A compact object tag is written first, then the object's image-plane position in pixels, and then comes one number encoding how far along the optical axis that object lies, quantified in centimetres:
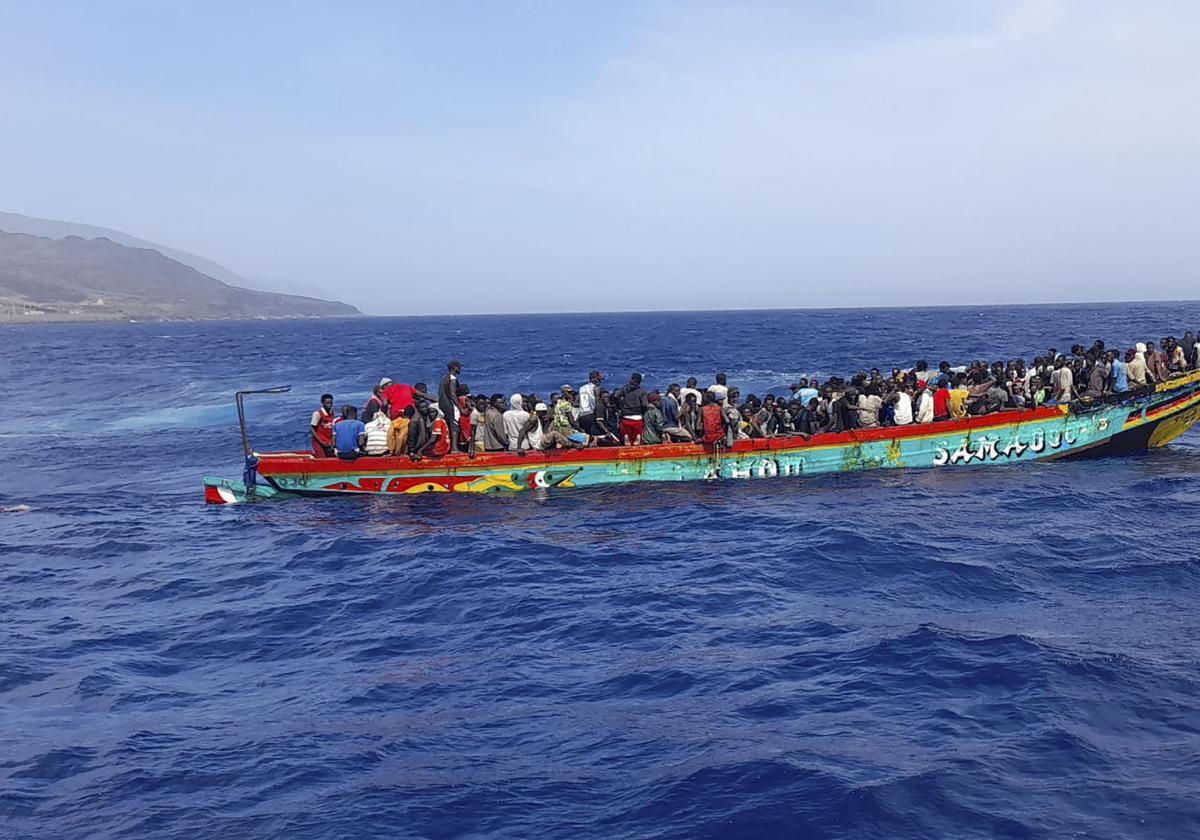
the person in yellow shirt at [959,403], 1930
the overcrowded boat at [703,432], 1825
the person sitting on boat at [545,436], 1839
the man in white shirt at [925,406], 1906
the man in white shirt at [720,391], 1889
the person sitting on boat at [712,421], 1817
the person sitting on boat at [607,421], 1888
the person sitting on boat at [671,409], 1895
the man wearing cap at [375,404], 1873
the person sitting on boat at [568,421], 1877
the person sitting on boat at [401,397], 1856
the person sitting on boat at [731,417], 1830
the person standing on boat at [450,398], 1797
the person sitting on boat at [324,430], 1866
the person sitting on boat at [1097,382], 1984
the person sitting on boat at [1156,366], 2106
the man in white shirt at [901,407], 1902
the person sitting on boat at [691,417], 1867
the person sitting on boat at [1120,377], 1992
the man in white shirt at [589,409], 1919
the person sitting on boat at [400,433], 1788
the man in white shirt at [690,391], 1869
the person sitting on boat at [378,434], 1808
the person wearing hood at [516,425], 1836
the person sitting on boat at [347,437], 1814
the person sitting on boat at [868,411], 1919
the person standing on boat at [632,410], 1870
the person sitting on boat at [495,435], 1864
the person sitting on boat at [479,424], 1859
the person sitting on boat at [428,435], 1786
